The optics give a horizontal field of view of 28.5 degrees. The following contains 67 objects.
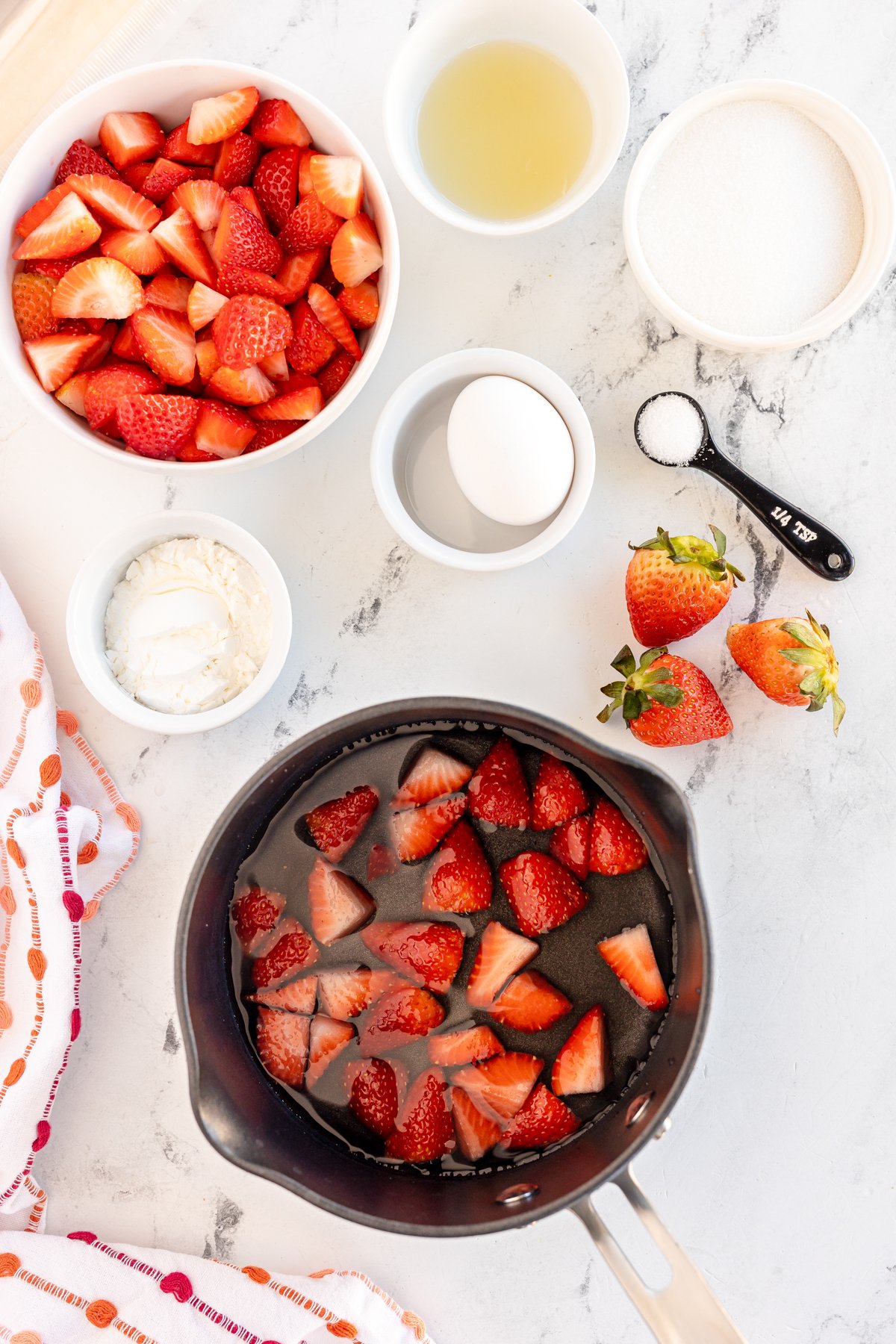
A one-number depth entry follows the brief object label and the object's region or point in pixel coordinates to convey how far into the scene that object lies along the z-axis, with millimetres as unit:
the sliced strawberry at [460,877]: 629
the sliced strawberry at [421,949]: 629
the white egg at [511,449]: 611
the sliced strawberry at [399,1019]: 632
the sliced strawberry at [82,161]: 619
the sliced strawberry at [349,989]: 634
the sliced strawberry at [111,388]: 612
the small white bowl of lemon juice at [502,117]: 636
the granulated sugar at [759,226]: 635
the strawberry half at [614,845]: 627
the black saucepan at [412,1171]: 580
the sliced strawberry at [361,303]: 620
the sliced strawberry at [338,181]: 609
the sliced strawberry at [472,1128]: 629
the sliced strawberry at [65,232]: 607
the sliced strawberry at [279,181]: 622
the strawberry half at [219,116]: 611
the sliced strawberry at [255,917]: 637
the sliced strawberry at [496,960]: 628
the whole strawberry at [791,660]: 615
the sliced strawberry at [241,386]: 613
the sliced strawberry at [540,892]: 626
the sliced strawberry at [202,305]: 614
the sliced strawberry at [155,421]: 610
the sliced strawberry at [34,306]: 616
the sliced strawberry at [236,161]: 618
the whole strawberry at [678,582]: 614
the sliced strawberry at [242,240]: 611
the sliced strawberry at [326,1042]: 633
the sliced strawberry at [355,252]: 611
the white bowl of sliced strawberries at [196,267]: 610
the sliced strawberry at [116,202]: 610
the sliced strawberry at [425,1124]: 627
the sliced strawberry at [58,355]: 613
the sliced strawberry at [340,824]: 636
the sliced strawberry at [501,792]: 632
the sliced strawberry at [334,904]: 633
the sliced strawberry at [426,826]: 634
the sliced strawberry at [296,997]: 634
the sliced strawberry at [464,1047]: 630
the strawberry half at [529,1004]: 628
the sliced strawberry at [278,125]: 618
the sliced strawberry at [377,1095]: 630
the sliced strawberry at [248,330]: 606
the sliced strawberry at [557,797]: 628
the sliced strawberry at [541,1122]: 625
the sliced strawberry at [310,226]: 616
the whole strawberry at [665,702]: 617
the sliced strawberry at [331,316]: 618
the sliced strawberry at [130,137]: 615
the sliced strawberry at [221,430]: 616
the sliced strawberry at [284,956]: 635
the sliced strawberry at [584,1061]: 625
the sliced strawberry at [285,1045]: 633
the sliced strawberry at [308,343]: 621
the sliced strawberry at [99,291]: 607
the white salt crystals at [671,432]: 640
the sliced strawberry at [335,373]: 627
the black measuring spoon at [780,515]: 642
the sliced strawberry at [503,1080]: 626
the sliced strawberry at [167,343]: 614
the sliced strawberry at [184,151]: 620
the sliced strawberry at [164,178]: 618
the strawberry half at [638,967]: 626
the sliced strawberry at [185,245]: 614
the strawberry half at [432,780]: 636
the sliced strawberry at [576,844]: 631
